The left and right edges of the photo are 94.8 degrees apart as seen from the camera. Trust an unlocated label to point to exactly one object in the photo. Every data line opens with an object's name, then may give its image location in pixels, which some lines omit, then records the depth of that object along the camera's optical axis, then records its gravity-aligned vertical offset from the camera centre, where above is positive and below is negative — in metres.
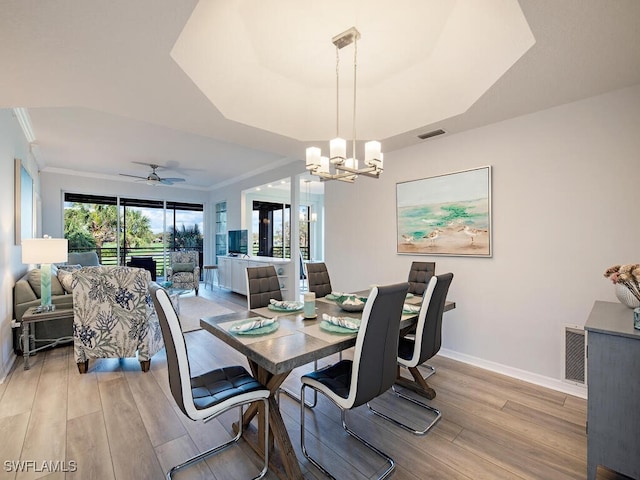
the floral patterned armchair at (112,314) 2.85 -0.73
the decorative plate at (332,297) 2.91 -0.58
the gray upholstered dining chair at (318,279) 3.34 -0.46
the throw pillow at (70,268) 4.71 -0.44
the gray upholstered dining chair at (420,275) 3.30 -0.42
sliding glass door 7.01 +0.36
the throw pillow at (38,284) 3.62 -0.54
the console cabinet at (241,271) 5.59 -0.69
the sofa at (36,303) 3.29 -0.72
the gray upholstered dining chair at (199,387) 1.40 -0.84
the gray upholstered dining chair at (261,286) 2.73 -0.45
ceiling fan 5.56 +1.22
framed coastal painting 3.16 +0.28
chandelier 2.18 +0.65
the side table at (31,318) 2.98 -0.80
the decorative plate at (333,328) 1.85 -0.57
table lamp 3.09 -0.15
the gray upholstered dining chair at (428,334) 2.11 -0.72
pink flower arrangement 1.67 -0.24
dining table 1.52 -0.59
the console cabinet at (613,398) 1.44 -0.82
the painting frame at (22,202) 3.55 +0.52
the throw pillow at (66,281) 3.80 -0.52
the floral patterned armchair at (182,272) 6.71 -0.73
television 6.78 -0.05
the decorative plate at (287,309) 2.43 -0.57
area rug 4.45 -1.27
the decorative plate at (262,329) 1.81 -0.57
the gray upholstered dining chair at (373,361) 1.53 -0.67
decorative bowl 2.38 -0.54
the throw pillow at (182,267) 6.84 -0.62
